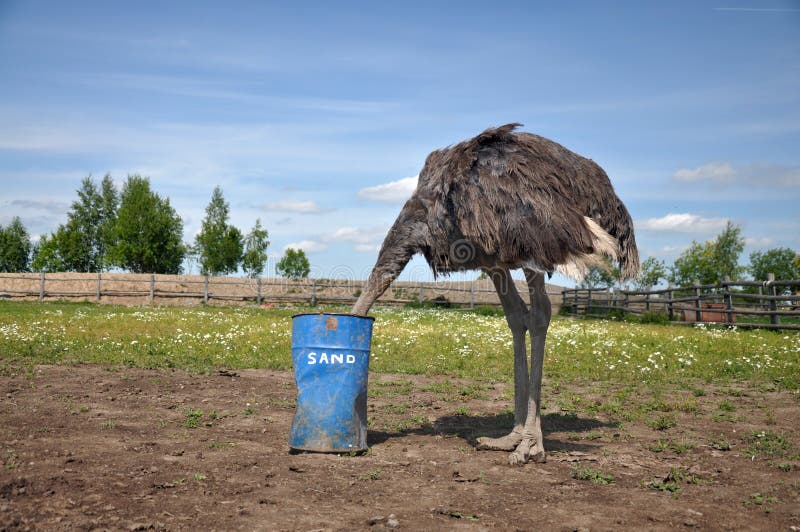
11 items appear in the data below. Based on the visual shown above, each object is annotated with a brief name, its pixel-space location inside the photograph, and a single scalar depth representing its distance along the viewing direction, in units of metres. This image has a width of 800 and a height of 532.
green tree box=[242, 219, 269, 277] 59.28
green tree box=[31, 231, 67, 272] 60.66
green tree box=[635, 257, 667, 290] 70.44
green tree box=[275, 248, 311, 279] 65.50
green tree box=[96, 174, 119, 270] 62.92
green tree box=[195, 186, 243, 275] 56.84
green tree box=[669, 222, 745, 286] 63.94
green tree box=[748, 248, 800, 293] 71.19
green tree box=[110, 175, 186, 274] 56.41
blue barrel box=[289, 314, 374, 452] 6.73
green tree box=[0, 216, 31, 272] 66.56
